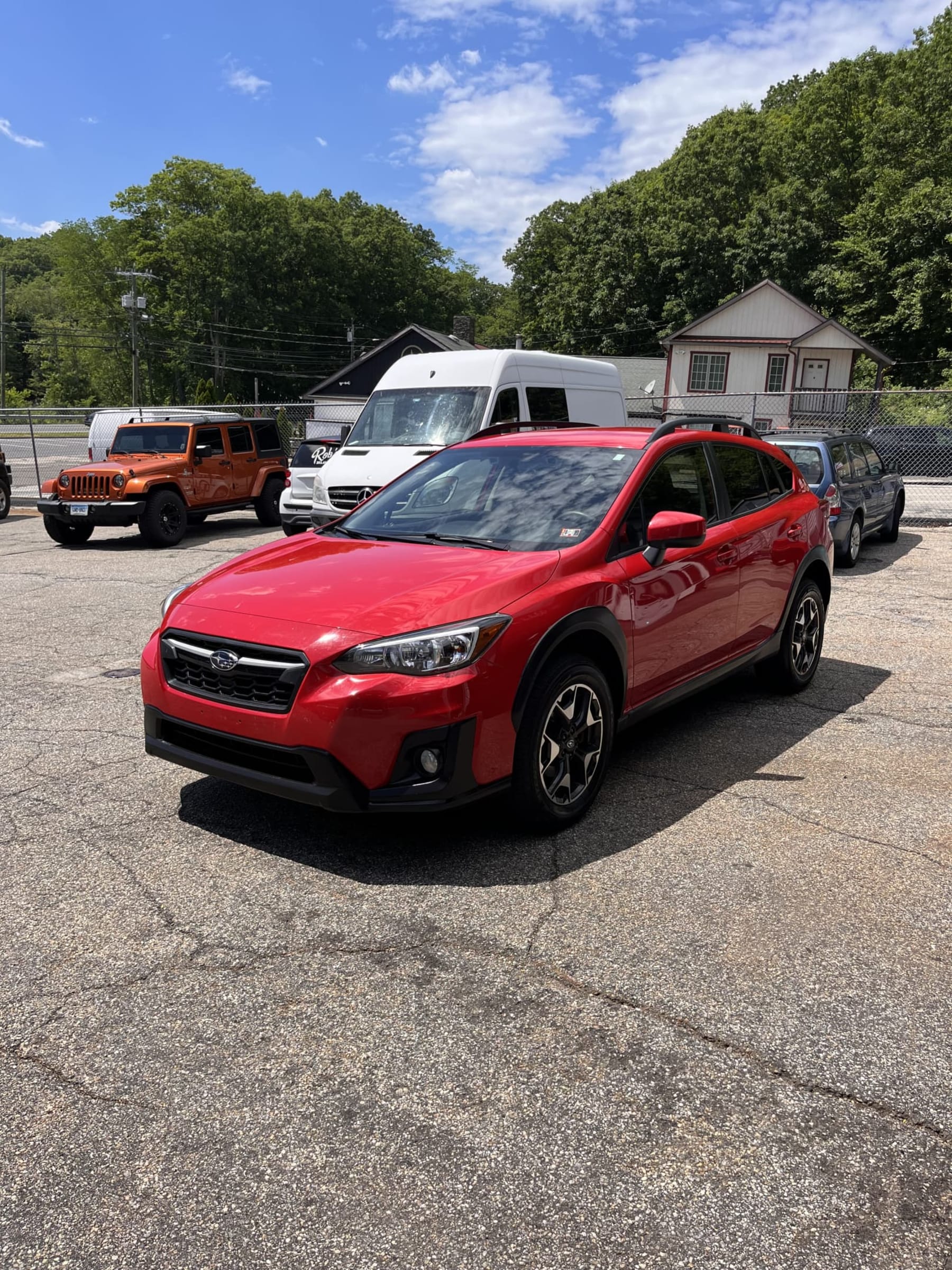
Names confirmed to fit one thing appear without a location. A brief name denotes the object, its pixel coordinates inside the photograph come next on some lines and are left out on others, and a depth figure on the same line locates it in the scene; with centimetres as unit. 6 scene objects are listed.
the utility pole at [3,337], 7731
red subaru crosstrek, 344
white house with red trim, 4119
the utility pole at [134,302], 5738
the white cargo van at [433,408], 1113
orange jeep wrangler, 1330
